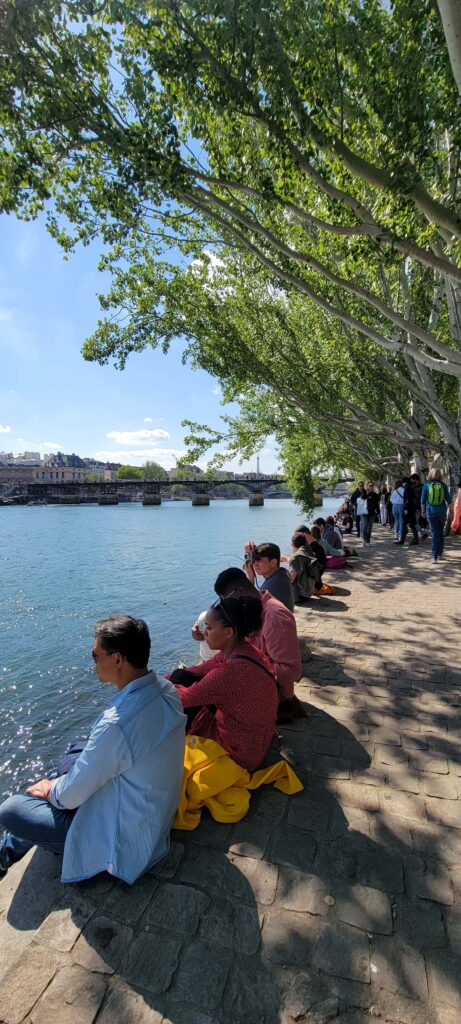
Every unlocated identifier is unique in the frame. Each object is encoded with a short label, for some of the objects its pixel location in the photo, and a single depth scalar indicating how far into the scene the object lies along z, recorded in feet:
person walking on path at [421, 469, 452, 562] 33.60
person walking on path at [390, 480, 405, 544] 47.92
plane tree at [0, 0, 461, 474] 19.38
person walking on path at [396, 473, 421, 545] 47.65
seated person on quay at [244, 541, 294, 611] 16.24
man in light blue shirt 7.35
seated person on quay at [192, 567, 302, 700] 12.91
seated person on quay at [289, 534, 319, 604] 26.37
